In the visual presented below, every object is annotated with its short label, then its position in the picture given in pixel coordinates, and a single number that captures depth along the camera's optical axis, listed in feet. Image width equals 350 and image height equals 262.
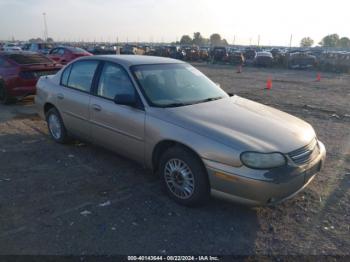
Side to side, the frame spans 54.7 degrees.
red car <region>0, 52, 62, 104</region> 30.19
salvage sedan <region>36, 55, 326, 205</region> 11.22
